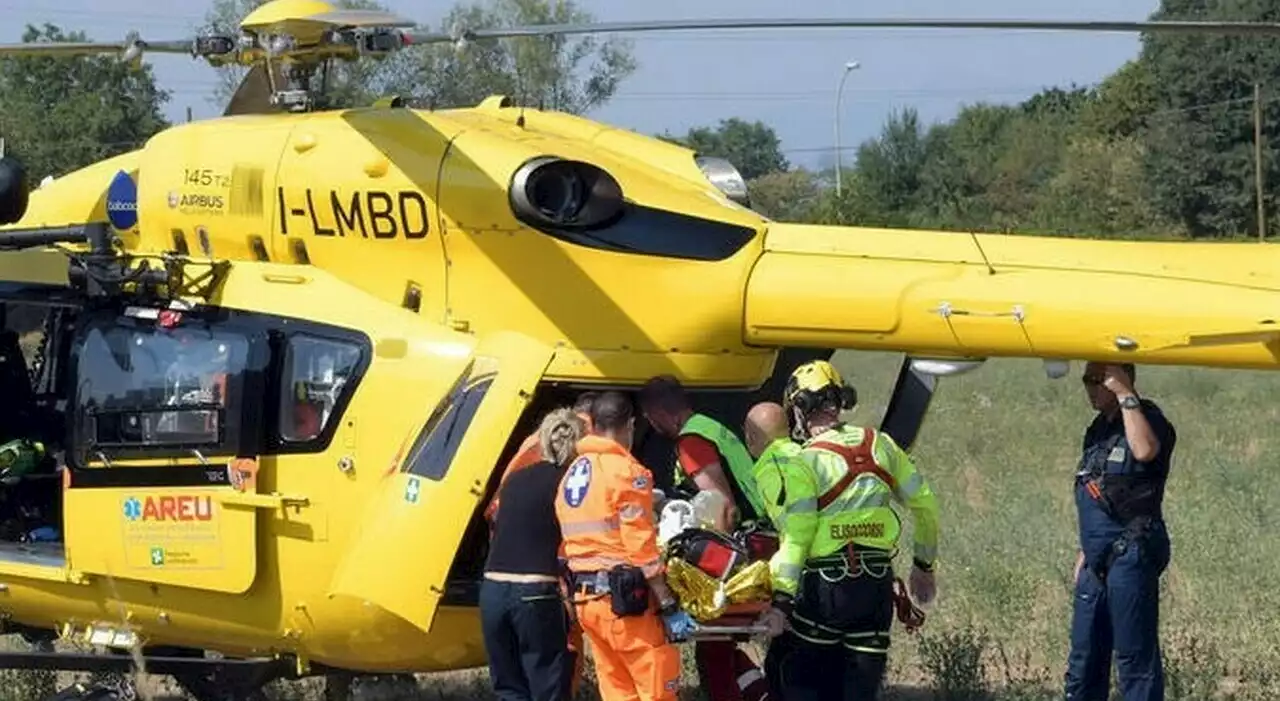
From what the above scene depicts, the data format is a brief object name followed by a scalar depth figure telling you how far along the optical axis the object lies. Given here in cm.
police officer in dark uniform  1642
